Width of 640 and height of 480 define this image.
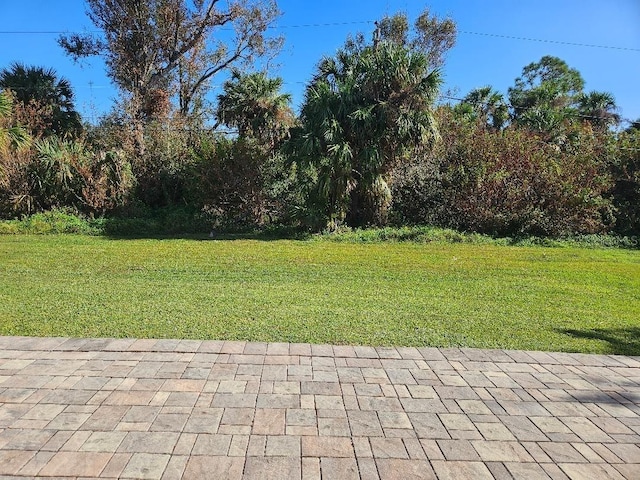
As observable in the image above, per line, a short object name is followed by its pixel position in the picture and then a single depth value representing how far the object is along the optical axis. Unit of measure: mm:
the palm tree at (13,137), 10934
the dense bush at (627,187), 12711
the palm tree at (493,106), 20281
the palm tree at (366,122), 11086
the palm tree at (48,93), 14188
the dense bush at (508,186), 12141
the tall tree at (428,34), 20922
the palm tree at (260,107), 12758
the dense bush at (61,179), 12055
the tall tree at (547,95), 17823
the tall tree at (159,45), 15758
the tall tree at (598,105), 21183
